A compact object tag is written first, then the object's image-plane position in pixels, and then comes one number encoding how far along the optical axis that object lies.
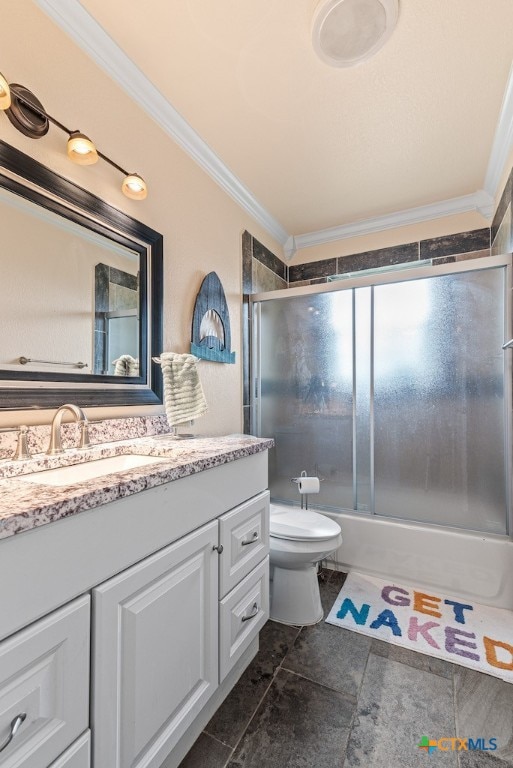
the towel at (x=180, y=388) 1.52
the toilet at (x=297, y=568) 1.62
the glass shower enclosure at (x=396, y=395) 1.92
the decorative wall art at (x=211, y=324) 1.85
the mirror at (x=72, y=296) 1.08
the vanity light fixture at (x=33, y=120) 1.02
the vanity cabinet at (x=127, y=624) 0.60
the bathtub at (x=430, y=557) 1.82
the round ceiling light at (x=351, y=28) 1.18
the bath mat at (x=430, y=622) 1.46
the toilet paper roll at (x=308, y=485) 2.05
